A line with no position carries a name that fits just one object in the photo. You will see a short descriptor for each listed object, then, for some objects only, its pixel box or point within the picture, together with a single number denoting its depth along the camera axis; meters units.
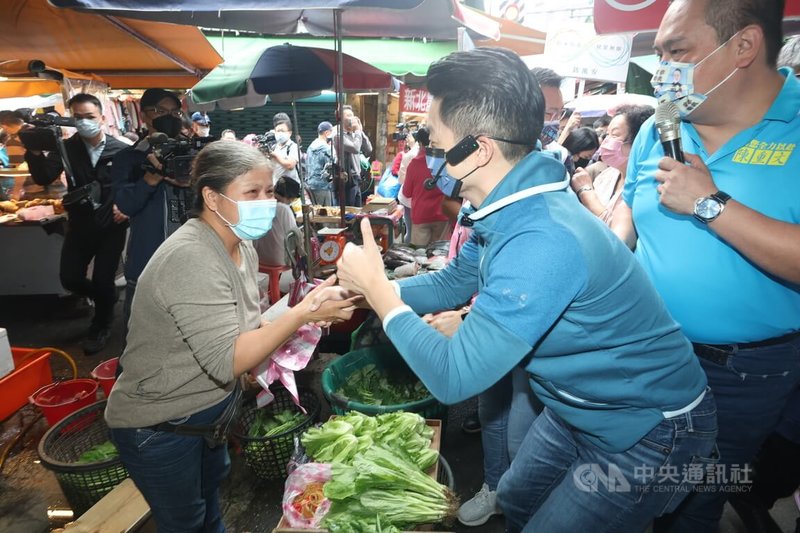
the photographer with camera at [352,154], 9.09
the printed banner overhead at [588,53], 5.86
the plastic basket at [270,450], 3.01
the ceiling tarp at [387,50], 6.27
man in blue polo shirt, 1.63
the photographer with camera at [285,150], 7.77
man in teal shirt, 1.23
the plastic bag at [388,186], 8.40
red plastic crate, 3.55
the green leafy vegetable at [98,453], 2.99
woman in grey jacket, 1.76
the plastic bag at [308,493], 2.05
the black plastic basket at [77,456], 2.64
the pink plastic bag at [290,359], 2.50
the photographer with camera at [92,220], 4.39
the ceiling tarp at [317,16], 2.41
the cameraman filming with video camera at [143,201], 3.50
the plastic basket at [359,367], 2.91
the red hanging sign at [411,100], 6.64
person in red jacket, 5.57
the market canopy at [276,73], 5.10
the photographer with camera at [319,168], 9.56
